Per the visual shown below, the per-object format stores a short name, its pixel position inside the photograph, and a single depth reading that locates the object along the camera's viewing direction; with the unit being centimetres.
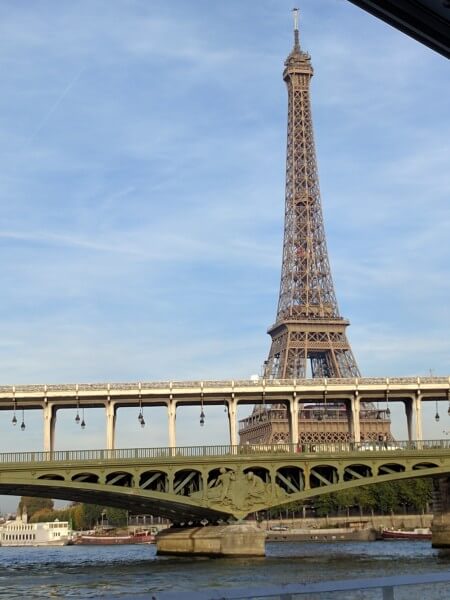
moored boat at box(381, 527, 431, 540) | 11200
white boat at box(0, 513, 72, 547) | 16125
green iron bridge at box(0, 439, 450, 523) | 6481
